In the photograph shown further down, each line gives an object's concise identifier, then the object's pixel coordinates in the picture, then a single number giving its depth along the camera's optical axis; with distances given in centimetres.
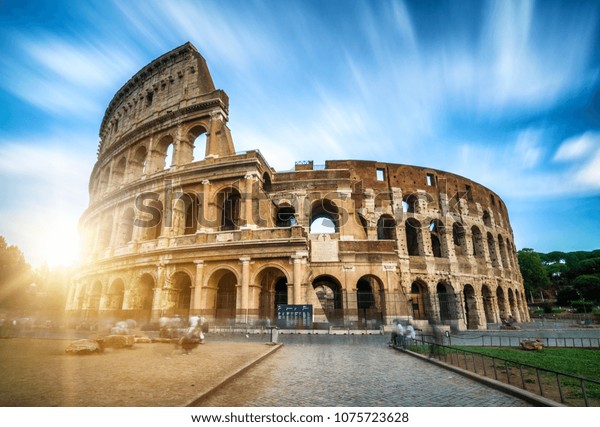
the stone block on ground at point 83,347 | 826
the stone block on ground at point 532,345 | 1133
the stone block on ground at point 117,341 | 964
